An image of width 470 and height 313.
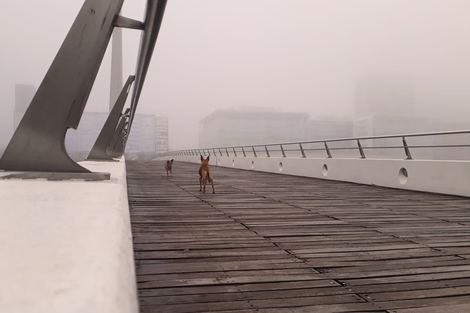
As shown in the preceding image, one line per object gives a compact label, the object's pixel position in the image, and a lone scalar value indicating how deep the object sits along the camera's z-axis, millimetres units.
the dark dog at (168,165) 12922
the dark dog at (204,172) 7232
